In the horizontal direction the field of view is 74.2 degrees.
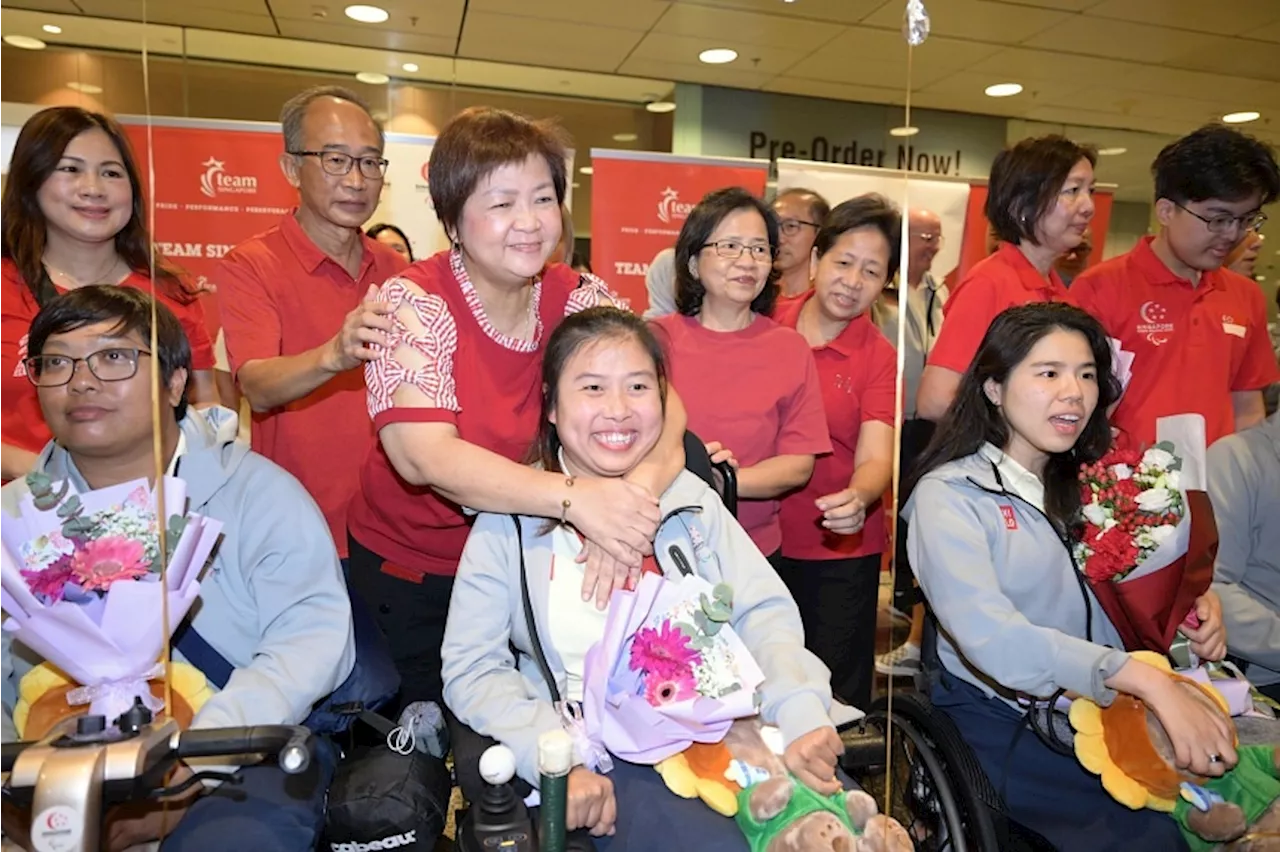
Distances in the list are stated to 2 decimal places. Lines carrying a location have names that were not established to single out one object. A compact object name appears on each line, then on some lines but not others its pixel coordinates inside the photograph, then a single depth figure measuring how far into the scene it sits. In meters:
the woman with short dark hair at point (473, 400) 1.40
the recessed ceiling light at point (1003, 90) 5.60
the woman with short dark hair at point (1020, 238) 2.17
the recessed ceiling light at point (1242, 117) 2.78
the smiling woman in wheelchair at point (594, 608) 1.28
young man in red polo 2.19
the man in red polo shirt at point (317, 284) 2.08
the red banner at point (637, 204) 5.00
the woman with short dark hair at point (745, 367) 2.10
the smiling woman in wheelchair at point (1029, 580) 1.45
